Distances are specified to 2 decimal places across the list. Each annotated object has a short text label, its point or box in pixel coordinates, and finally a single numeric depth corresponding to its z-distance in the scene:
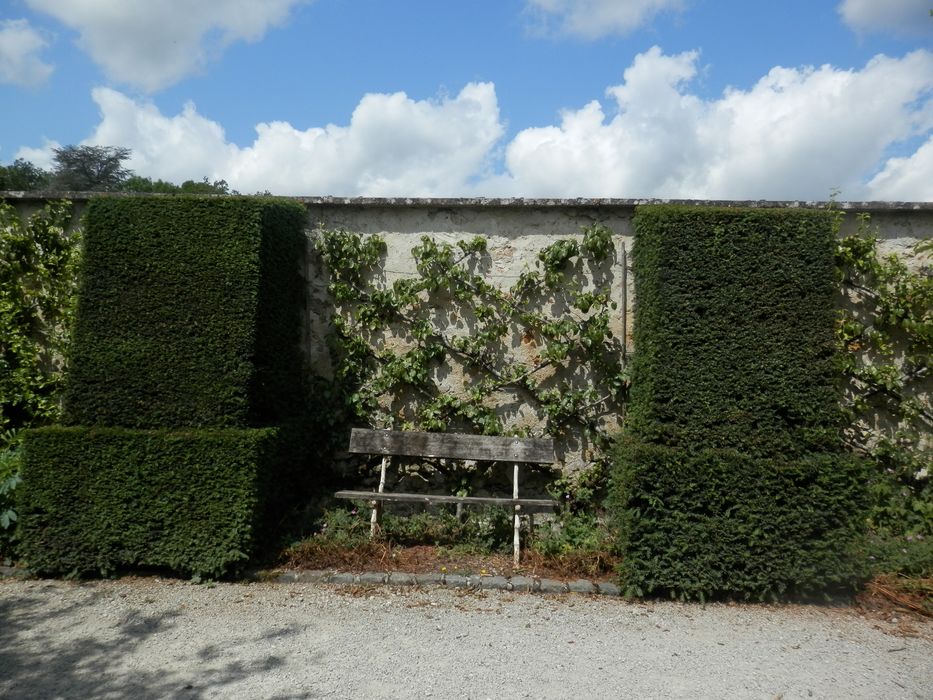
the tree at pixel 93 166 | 33.41
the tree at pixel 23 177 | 26.39
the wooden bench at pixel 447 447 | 5.65
